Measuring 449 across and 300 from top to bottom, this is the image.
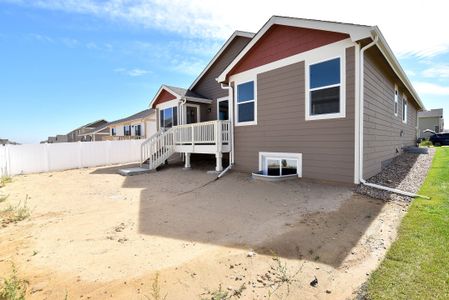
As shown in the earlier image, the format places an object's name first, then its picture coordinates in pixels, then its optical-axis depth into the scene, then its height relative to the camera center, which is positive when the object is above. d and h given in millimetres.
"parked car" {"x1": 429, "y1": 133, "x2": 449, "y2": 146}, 23906 -502
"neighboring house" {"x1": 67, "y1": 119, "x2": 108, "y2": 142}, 42331 +1531
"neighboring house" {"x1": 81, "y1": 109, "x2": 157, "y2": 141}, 25641 +1205
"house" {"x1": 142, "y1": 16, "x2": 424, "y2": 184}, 6551 +979
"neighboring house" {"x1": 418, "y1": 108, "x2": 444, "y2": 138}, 38125 +2299
